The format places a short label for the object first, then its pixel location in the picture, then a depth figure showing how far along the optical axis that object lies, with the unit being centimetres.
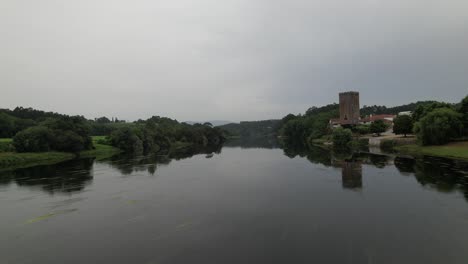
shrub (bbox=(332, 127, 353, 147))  7931
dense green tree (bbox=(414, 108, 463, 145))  5028
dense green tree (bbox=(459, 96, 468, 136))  5188
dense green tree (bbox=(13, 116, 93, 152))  5559
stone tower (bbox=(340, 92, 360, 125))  12604
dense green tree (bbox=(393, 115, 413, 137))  6962
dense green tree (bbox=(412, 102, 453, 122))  6139
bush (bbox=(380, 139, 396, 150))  6590
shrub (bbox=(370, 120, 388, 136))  8663
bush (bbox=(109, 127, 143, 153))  7981
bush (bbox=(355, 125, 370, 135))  9256
